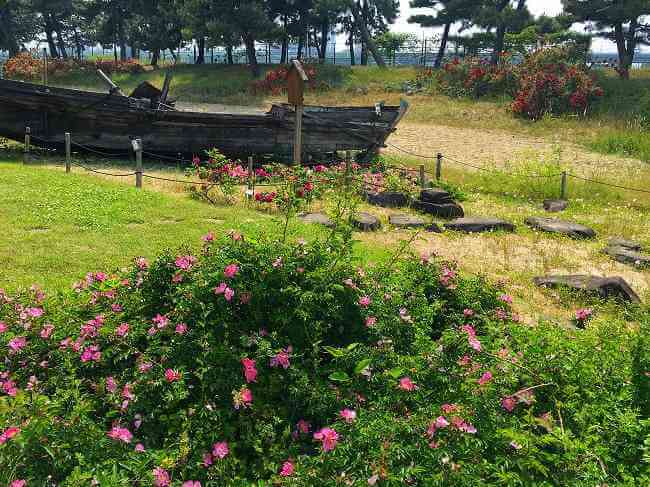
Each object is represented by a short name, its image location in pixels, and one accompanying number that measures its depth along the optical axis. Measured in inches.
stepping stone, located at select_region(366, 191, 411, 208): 460.8
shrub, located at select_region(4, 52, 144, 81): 1513.3
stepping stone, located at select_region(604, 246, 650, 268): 339.6
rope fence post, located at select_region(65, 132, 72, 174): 472.9
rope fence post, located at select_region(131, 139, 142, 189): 426.6
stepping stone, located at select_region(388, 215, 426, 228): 391.1
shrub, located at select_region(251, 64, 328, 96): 1315.2
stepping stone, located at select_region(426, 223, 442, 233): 389.1
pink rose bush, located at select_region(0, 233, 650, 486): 116.2
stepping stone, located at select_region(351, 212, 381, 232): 375.3
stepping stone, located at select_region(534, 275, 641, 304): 271.9
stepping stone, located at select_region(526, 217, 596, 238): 400.5
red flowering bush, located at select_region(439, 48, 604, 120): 1018.7
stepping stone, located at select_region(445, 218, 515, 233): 394.3
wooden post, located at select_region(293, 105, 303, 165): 475.8
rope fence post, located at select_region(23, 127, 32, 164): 499.8
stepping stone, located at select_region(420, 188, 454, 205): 449.1
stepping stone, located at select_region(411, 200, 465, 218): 434.3
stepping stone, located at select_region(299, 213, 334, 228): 370.9
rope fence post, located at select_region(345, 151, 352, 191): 440.1
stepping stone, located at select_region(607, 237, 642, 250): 372.5
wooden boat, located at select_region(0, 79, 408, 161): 549.6
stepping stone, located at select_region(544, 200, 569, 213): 490.9
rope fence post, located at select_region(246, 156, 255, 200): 438.4
